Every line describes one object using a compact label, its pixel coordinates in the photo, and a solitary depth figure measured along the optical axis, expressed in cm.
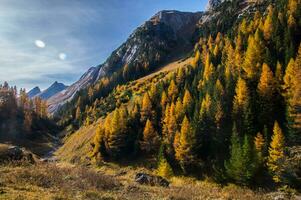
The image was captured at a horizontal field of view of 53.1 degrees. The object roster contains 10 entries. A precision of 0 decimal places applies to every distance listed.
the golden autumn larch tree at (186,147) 7138
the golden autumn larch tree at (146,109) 9894
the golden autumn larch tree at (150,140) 8662
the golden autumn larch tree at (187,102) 8825
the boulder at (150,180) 3438
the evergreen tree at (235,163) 5609
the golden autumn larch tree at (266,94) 7044
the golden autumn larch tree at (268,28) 10251
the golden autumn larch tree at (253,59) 8466
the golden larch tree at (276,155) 5275
